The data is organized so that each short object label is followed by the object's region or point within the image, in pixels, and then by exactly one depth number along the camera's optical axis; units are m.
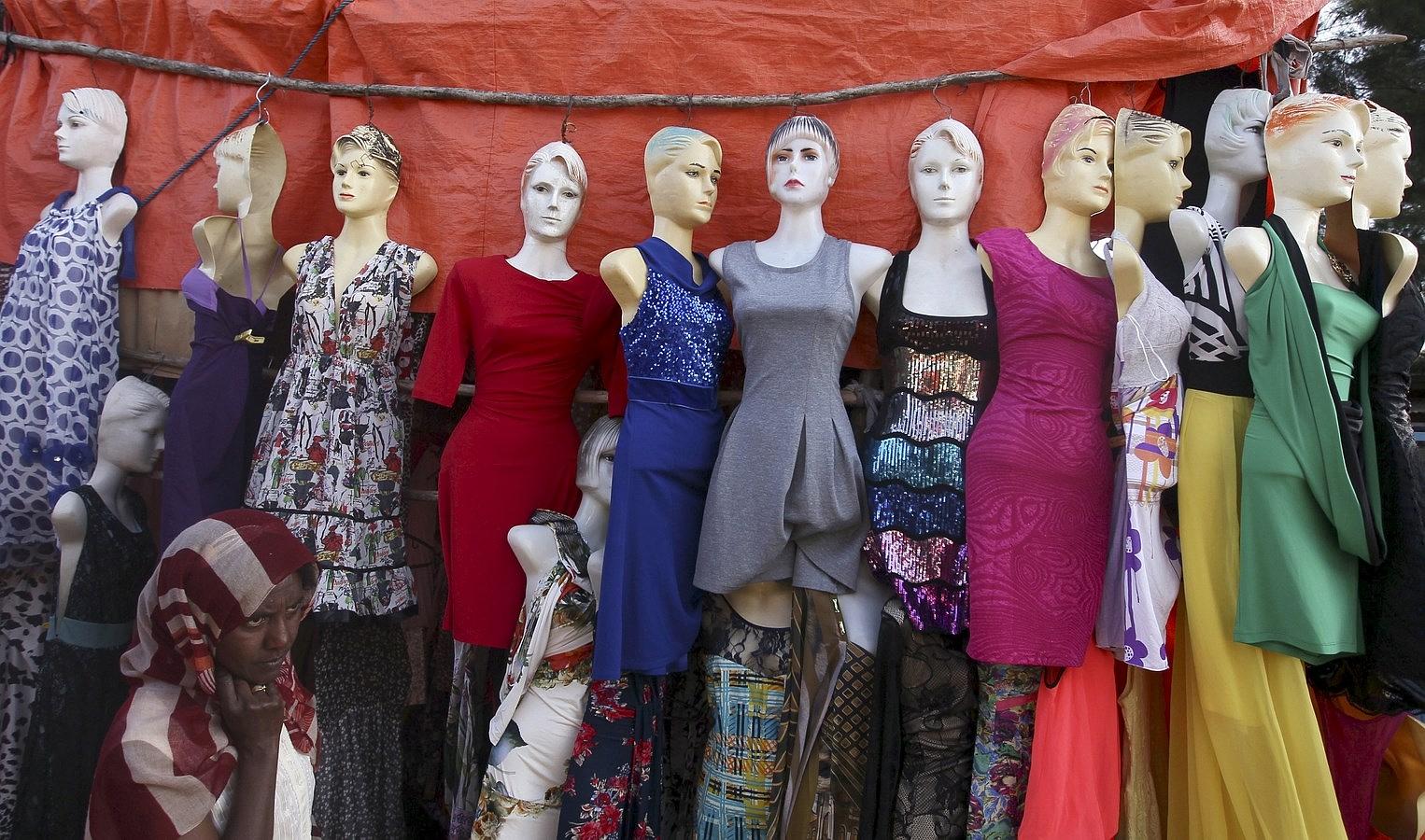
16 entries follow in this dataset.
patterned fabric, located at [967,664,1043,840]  2.61
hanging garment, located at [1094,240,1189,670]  2.54
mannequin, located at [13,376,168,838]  3.10
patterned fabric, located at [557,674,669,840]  2.76
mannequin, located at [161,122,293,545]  3.24
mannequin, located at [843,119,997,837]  2.68
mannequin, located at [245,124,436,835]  3.10
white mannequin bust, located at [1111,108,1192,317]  2.81
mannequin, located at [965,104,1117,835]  2.57
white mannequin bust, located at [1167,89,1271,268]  2.88
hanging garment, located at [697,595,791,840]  2.77
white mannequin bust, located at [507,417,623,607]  2.88
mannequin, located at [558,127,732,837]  2.77
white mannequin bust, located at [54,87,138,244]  3.60
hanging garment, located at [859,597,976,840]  2.65
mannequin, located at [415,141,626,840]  3.07
